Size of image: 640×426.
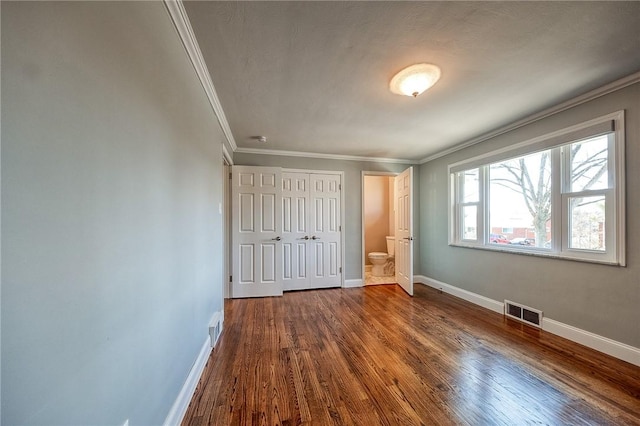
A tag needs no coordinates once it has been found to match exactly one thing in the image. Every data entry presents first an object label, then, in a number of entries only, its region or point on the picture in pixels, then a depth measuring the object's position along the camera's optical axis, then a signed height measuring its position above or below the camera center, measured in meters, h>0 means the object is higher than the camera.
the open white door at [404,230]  3.92 -0.29
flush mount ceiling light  1.84 +1.05
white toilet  5.16 -1.06
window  2.15 +0.19
